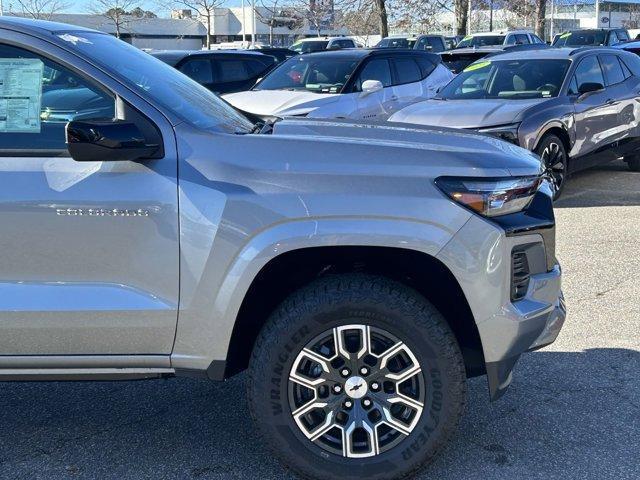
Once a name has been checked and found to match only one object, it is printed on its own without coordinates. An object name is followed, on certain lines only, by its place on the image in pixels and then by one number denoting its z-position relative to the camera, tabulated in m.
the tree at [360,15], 33.23
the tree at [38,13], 29.43
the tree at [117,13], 35.33
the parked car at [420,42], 27.23
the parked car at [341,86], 10.20
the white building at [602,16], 59.31
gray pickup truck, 3.15
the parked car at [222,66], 13.66
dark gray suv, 8.66
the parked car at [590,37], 25.92
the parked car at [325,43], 29.03
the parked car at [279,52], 18.73
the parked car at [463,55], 16.37
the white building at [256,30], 57.87
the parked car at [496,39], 27.25
